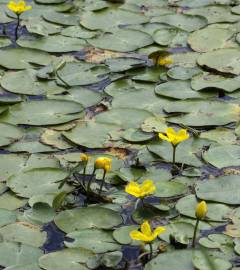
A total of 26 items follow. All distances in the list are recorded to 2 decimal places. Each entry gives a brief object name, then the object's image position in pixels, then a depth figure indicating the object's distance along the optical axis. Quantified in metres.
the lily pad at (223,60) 6.35
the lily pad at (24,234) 4.45
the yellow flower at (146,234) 4.14
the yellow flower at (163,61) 6.46
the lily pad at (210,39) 6.77
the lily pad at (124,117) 5.65
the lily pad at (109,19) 7.22
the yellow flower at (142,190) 4.53
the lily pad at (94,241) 4.37
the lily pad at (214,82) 6.04
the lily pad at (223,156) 5.13
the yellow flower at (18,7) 6.94
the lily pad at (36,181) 4.90
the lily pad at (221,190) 4.74
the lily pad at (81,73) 6.24
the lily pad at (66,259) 4.20
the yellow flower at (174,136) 4.96
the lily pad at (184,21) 7.16
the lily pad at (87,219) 4.55
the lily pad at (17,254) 4.28
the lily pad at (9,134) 5.45
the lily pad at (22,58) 6.50
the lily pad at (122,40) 6.80
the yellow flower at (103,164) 4.70
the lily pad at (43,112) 5.69
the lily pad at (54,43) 6.81
